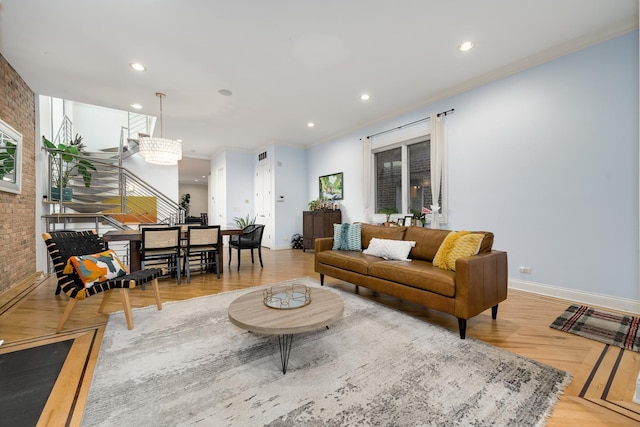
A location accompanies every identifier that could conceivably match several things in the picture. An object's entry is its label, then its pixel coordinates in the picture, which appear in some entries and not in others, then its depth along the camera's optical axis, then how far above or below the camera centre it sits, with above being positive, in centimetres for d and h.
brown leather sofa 221 -62
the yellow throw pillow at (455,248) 249 -34
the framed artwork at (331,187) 658 +68
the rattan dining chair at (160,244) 367 -44
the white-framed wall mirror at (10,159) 317 +69
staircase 468 +47
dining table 358 -36
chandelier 426 +104
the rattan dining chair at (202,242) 405 -45
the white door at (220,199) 798 +44
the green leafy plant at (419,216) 459 -5
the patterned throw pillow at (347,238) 384 -36
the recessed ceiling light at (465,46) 305 +196
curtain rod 427 +166
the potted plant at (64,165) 455 +96
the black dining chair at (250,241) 492 -53
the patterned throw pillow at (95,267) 239 -51
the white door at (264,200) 745 +39
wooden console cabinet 641 -27
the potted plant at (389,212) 523 +2
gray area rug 137 -105
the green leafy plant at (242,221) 770 -24
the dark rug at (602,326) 215 -103
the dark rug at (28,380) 140 -106
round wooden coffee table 165 -70
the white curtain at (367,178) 569 +76
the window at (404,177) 480 +72
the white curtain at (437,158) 433 +91
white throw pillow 319 -45
